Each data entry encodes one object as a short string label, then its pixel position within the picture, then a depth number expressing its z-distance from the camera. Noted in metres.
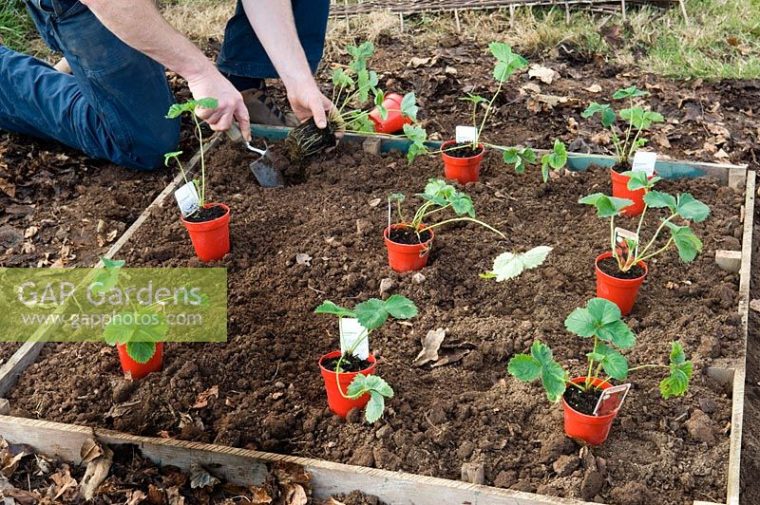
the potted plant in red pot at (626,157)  3.16
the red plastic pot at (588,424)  2.06
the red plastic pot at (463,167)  3.35
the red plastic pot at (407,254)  2.79
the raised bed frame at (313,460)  1.96
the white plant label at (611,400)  2.03
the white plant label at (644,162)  3.14
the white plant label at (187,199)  2.92
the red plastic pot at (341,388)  2.17
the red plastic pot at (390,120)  3.90
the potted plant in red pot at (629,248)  2.41
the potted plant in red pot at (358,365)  2.05
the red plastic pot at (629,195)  3.18
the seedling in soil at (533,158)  3.11
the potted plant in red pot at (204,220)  2.87
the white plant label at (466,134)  3.38
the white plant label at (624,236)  2.60
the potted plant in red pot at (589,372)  2.00
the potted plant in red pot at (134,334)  2.18
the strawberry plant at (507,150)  3.12
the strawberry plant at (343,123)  3.45
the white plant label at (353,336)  2.18
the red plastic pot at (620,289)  2.56
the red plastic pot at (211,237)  2.88
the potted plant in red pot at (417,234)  2.73
